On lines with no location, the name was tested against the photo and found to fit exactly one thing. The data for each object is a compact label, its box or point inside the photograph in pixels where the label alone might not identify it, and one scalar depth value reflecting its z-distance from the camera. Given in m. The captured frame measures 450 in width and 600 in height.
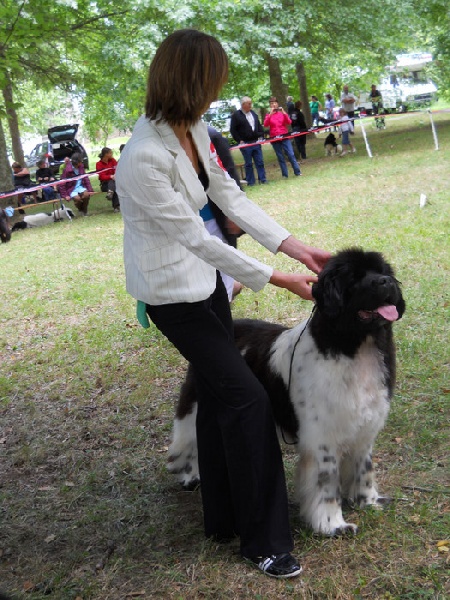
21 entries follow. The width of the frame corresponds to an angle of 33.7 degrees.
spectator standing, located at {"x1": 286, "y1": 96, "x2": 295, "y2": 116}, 25.17
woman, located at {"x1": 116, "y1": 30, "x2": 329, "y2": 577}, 3.07
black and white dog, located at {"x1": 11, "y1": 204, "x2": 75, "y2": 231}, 19.27
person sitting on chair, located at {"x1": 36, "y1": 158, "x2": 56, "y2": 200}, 24.17
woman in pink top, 20.41
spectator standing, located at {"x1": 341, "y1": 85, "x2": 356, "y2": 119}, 26.14
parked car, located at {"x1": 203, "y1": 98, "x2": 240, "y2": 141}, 31.00
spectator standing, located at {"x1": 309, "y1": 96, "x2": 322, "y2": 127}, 35.76
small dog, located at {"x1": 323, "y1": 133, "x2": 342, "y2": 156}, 23.69
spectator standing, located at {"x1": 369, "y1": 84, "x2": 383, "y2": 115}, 31.31
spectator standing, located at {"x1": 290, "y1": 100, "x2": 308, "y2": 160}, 23.33
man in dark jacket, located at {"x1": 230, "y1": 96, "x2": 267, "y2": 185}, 19.69
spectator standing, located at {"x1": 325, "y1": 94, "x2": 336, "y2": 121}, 37.59
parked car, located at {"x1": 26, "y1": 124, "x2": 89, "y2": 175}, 33.53
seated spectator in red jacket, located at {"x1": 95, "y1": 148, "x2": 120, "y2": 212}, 20.10
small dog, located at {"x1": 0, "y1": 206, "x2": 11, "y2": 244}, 16.65
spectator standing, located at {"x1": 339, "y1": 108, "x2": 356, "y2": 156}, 22.21
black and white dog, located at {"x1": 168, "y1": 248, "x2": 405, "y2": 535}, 3.39
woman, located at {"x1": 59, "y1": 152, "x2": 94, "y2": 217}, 19.69
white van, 36.22
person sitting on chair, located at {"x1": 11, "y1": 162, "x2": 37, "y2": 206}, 24.33
